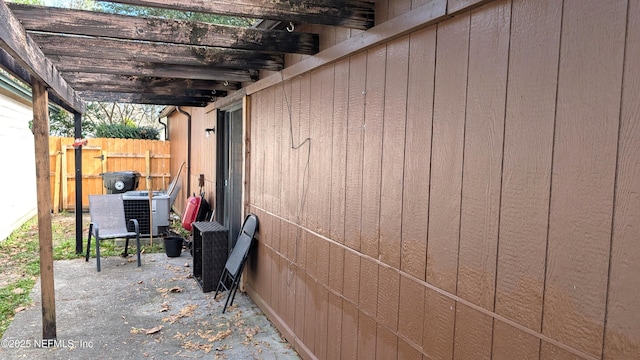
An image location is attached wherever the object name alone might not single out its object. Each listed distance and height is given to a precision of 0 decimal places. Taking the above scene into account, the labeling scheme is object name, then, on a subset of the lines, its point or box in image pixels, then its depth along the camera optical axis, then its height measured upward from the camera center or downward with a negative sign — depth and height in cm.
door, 528 -27
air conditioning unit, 682 -101
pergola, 223 +71
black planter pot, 607 -138
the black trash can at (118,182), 860 -70
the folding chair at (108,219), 558 -99
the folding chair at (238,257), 411 -106
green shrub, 1184 +42
